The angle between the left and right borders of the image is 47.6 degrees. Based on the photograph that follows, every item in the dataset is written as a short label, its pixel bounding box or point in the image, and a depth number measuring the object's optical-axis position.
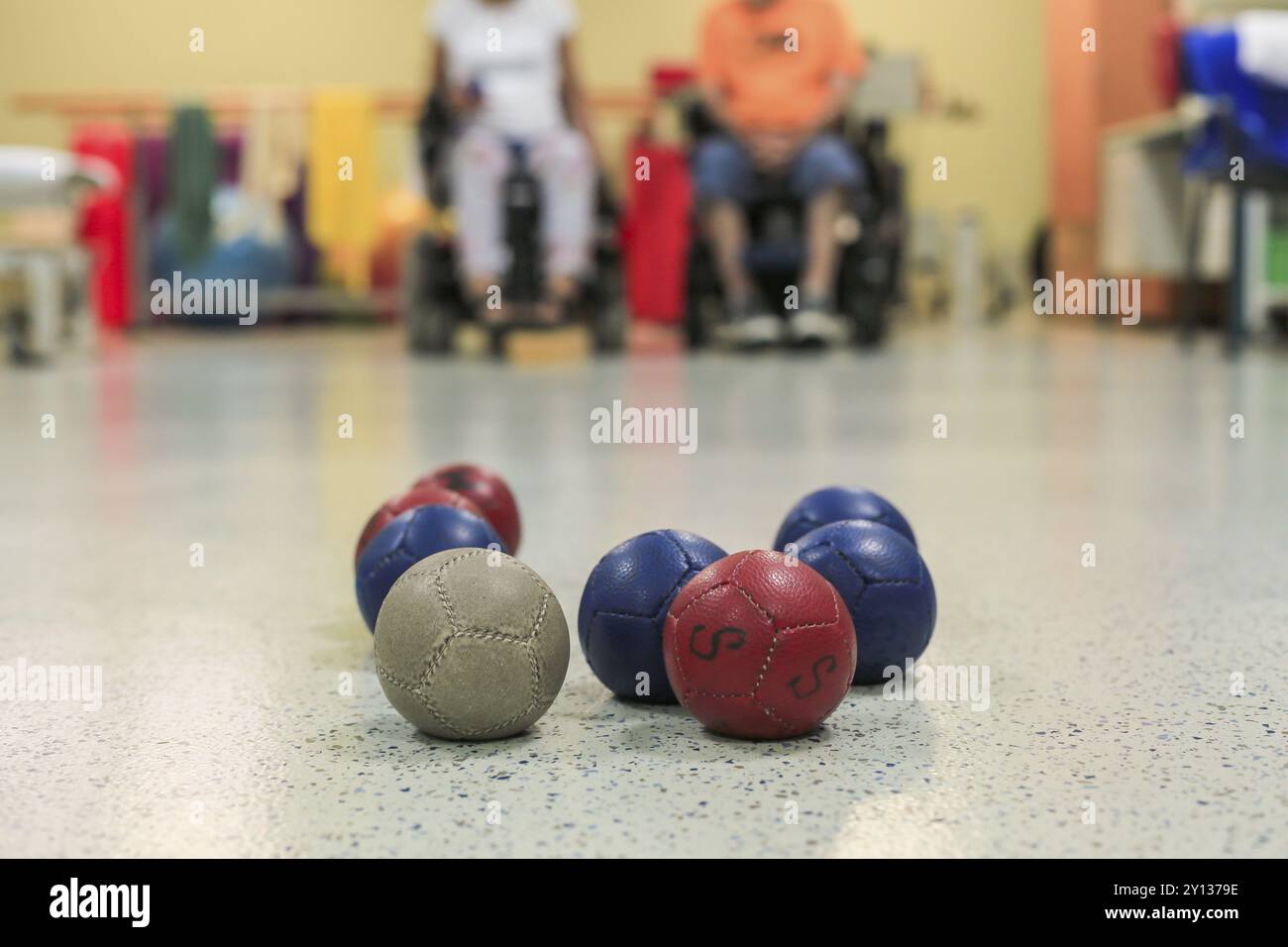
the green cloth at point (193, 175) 7.11
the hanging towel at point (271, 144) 7.44
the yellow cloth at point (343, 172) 7.23
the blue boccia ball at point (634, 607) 1.13
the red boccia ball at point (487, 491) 1.54
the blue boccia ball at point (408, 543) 1.28
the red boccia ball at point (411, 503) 1.40
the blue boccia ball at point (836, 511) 1.39
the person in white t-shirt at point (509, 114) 5.11
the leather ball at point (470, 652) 1.03
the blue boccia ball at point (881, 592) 1.18
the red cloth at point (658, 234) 7.42
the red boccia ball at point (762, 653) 1.01
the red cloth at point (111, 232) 7.64
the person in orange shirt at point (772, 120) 5.35
